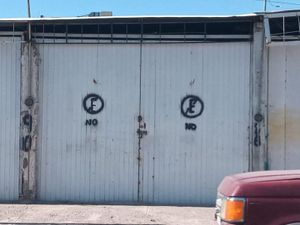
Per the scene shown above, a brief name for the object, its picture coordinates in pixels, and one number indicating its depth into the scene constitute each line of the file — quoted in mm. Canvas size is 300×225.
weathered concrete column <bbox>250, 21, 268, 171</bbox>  11898
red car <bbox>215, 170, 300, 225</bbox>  5762
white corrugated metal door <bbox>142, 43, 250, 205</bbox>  11992
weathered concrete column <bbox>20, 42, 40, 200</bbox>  12133
